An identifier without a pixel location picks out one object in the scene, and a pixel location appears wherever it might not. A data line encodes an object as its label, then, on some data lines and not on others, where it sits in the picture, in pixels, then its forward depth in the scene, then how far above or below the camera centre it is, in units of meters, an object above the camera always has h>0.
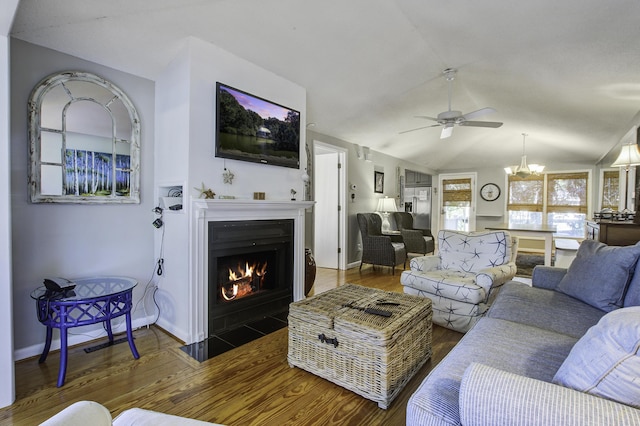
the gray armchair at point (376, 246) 4.98 -0.64
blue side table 1.89 -0.63
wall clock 8.18 +0.47
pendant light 5.90 +0.81
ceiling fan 3.65 +1.11
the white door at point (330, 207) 5.37 +0.01
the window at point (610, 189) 6.64 +0.48
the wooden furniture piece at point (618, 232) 3.16 -0.23
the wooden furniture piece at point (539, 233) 4.71 -0.36
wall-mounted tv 2.67 +0.75
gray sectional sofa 0.79 -0.52
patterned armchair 2.65 -0.65
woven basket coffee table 1.71 -0.81
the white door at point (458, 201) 8.48 +0.23
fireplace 2.48 -0.43
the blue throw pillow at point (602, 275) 1.88 -0.42
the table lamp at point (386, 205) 6.05 +0.06
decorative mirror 2.27 +0.51
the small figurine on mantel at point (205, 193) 2.55 +0.11
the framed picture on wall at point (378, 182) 6.18 +0.54
